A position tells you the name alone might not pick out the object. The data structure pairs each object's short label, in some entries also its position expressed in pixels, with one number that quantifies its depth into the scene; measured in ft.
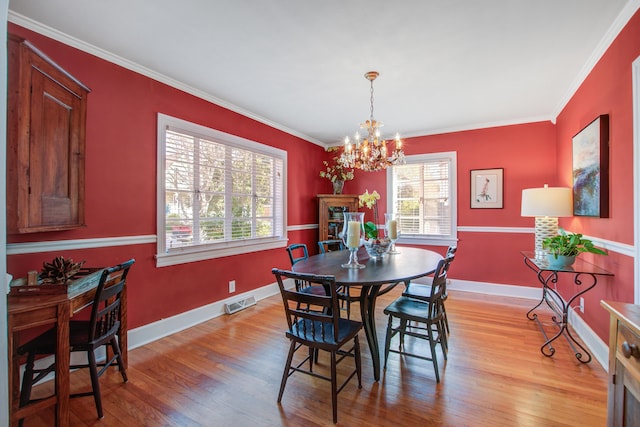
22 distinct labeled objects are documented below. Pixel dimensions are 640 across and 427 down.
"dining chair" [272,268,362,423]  5.42
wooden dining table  6.26
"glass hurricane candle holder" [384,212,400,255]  9.50
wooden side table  4.66
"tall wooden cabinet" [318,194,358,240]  15.90
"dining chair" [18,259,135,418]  5.35
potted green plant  7.73
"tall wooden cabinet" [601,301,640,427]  3.26
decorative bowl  8.62
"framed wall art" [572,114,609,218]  7.45
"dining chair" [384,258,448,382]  6.72
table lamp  9.33
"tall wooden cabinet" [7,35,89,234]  5.32
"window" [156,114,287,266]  9.29
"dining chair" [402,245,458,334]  7.54
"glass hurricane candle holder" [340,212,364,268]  7.47
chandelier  8.96
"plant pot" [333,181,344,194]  16.48
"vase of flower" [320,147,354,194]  16.52
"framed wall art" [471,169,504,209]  13.55
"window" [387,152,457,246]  14.55
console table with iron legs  7.55
